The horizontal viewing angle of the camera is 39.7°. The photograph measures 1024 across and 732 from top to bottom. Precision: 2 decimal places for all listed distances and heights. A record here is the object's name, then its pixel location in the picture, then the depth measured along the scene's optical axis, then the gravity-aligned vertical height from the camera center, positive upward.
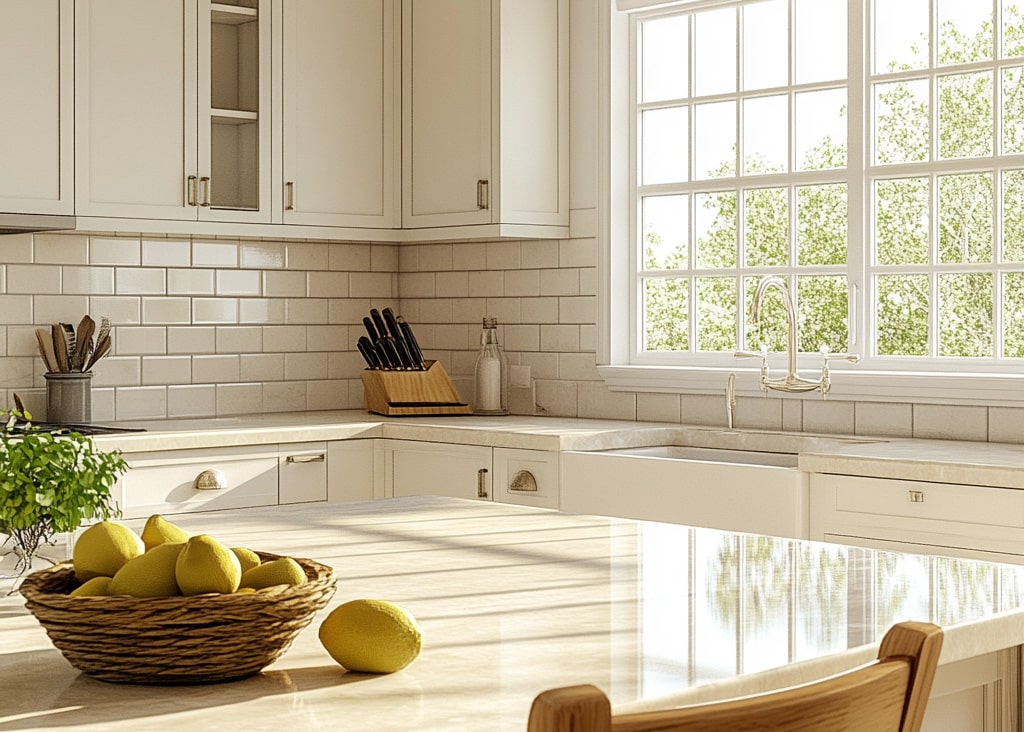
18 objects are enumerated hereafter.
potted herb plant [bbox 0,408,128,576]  1.61 -0.15
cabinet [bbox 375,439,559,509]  4.15 -0.34
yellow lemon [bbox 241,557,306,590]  1.37 -0.21
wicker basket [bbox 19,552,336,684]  1.26 -0.25
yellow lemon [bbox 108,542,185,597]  1.30 -0.20
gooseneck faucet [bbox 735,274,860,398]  4.08 +0.00
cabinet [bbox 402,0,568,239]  4.75 +0.84
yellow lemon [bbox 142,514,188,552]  1.55 -0.19
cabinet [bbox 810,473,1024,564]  3.13 -0.36
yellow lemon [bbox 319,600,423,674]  1.33 -0.26
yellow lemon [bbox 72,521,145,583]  1.41 -0.19
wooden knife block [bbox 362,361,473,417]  4.89 -0.11
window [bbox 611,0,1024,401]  4.03 +0.70
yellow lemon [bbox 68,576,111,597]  1.34 -0.22
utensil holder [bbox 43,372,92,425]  4.50 -0.13
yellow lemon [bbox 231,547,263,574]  1.44 -0.20
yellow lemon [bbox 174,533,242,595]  1.29 -0.19
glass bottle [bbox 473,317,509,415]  5.02 -0.05
